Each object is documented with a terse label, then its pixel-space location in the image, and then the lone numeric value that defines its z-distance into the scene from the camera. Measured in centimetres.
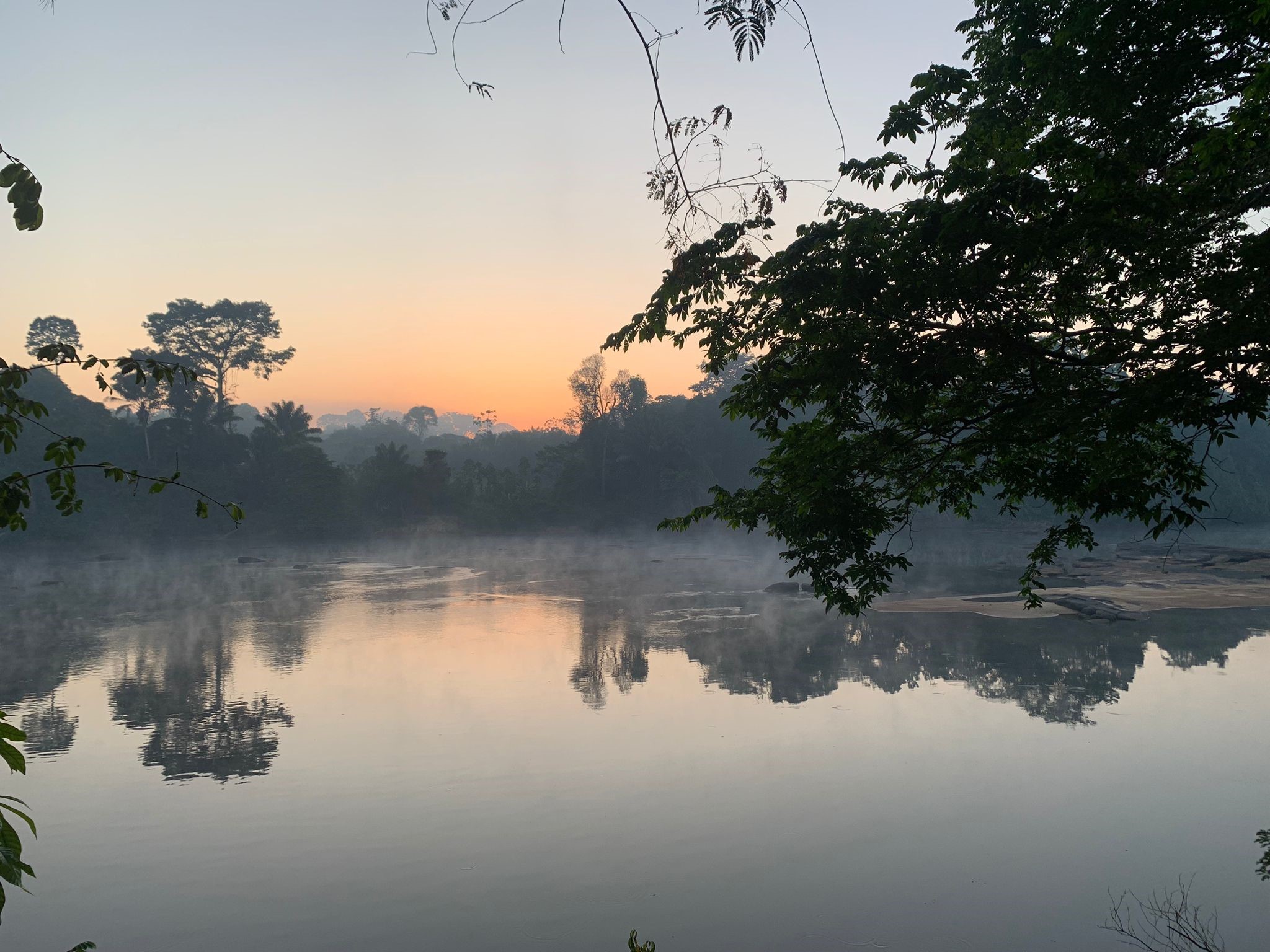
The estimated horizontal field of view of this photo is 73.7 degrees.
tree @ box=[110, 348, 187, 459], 6303
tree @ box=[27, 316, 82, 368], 7475
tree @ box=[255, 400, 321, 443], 6538
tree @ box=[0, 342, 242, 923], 320
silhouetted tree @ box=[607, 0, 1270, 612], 688
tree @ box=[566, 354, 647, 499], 7575
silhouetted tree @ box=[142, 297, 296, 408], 7562
